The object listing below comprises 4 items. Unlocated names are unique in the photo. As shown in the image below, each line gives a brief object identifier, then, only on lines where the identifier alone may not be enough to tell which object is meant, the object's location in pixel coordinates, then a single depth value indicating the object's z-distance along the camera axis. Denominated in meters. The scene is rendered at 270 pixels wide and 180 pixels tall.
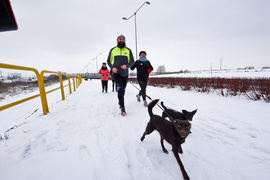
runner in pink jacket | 6.97
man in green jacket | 3.05
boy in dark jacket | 3.92
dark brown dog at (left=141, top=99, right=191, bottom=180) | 1.25
